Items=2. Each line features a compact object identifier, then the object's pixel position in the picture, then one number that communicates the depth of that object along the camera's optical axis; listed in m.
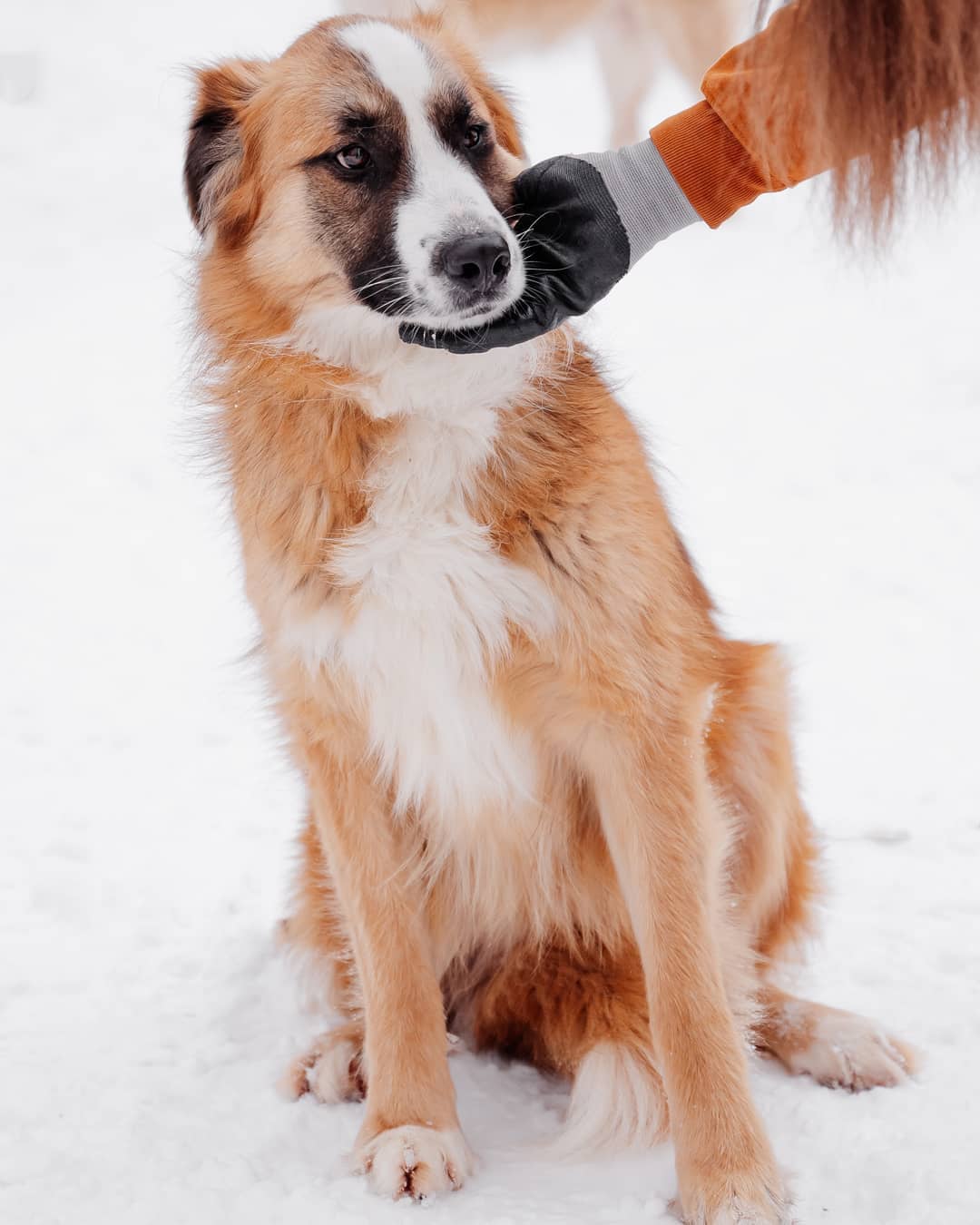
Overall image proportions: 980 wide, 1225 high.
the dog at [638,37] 6.83
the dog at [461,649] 2.68
